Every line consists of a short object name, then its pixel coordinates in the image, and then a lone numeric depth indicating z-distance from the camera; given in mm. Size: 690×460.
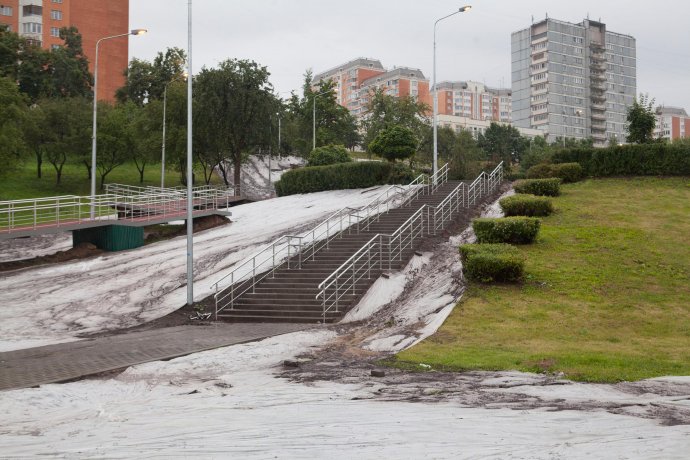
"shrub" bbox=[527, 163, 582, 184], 33312
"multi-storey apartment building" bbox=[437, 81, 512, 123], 157600
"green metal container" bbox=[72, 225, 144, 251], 29688
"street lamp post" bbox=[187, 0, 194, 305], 19266
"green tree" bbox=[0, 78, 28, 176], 37656
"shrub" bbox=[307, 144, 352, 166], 43000
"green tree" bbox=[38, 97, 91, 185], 50812
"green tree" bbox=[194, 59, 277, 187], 45406
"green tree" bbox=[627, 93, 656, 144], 35781
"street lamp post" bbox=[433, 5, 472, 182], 31561
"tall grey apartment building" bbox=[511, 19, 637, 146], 117938
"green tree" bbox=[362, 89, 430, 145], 63438
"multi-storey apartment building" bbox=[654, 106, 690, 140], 173500
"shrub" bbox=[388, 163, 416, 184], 34625
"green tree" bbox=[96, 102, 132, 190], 51500
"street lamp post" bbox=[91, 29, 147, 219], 26717
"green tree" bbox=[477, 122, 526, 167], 80062
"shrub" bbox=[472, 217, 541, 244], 21219
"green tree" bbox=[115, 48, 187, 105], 73188
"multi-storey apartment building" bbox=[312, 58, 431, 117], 141875
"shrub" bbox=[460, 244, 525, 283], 18188
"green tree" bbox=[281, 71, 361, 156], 64000
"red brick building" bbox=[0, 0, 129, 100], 79875
